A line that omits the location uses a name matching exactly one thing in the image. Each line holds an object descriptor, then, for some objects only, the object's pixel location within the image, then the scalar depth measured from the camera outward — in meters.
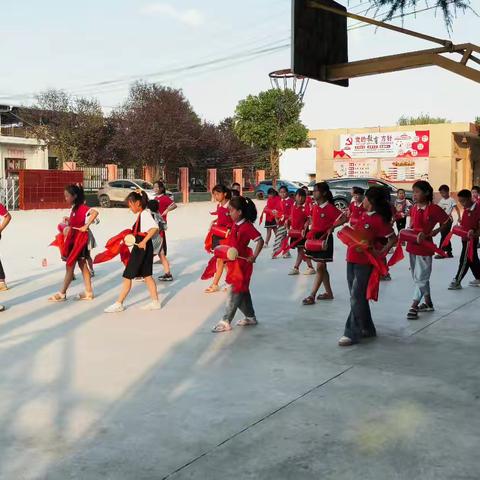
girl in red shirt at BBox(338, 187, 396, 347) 6.22
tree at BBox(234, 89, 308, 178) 44.66
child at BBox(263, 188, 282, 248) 14.04
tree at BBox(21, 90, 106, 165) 43.88
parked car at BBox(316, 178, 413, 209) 27.27
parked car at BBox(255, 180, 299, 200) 42.71
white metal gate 30.16
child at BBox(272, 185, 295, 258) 13.26
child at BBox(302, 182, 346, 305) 8.05
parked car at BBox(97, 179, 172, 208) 32.34
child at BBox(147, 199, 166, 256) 9.44
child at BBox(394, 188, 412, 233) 15.63
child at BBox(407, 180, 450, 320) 7.46
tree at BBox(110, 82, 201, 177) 43.06
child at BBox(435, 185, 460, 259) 13.24
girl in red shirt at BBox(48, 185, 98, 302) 8.20
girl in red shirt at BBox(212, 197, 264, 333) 6.64
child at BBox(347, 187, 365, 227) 10.28
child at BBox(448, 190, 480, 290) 9.34
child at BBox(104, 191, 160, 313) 7.51
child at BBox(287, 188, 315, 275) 10.59
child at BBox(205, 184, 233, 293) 8.85
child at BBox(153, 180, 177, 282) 10.66
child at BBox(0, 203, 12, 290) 8.55
